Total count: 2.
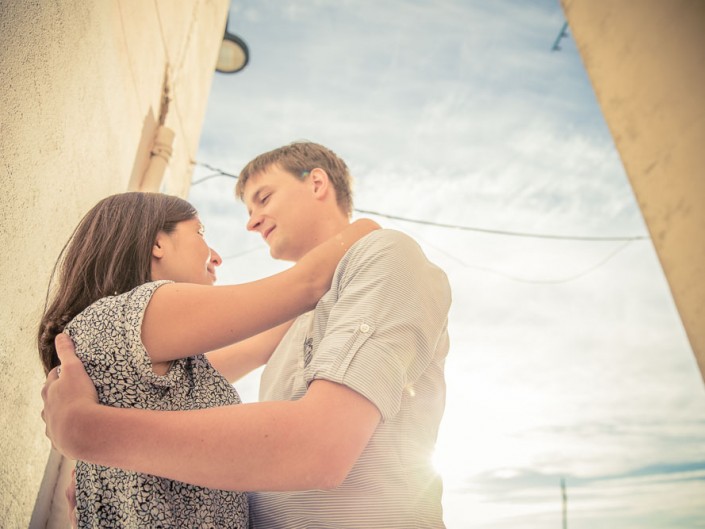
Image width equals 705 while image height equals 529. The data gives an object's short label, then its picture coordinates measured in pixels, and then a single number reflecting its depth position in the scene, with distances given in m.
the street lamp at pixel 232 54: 4.63
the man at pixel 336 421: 0.83
